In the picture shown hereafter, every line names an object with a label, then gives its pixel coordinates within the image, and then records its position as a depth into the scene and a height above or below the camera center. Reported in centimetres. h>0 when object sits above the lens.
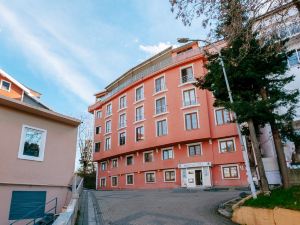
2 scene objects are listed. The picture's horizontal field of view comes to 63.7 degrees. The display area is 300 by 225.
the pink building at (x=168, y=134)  2642 +612
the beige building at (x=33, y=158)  1027 +136
